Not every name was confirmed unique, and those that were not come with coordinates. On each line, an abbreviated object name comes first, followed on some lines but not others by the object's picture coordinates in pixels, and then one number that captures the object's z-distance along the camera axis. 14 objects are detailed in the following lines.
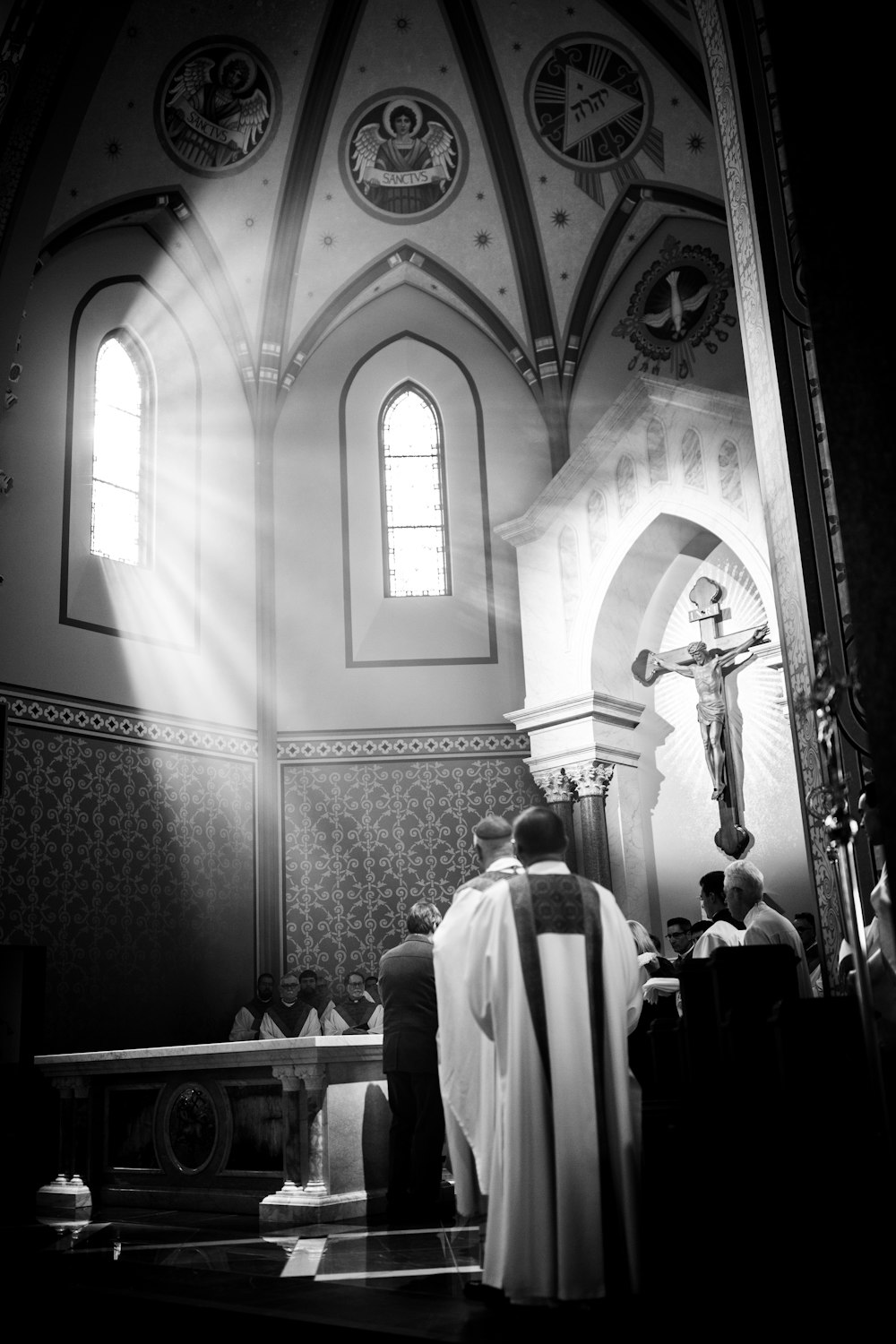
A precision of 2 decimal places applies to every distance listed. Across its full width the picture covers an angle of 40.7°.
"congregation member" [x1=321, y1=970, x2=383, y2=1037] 10.11
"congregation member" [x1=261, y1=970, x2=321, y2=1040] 10.18
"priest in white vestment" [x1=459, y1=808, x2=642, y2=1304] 3.71
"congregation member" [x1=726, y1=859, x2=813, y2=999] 5.64
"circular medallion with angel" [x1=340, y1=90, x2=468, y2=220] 12.11
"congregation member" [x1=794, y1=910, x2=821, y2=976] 8.54
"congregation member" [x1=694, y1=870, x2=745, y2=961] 6.13
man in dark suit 6.33
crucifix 10.78
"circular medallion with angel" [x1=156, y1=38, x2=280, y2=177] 11.27
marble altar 6.49
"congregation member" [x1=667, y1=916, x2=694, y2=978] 8.91
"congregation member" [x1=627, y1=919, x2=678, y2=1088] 5.36
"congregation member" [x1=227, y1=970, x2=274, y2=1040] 10.26
